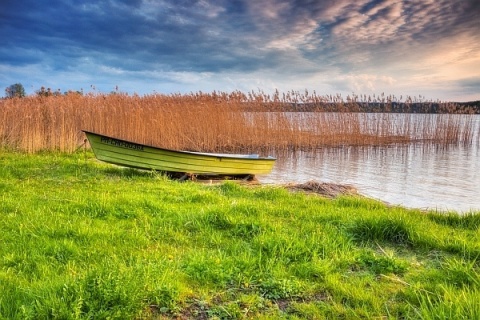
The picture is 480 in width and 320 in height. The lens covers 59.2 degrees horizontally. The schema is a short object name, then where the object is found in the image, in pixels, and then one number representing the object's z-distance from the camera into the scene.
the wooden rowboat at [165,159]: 9.27
